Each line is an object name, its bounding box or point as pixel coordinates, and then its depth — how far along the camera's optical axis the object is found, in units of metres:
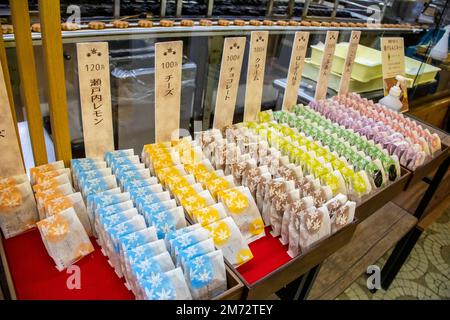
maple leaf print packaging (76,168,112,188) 1.09
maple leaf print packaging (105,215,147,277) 0.94
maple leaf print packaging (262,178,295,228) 1.16
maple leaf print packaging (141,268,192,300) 0.82
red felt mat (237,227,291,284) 1.06
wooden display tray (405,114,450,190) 1.57
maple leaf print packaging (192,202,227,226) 1.04
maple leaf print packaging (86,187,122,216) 1.01
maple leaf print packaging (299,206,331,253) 1.07
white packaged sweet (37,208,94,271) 0.94
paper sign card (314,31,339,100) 1.71
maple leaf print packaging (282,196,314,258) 1.10
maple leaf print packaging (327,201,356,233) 1.13
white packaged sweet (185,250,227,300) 0.87
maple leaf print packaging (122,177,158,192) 1.10
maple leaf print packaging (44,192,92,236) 0.98
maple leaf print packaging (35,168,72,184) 1.07
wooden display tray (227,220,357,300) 0.92
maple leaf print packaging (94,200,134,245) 0.98
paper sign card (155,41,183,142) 1.17
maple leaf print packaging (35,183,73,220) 0.99
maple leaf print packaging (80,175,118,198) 1.06
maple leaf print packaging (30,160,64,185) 1.08
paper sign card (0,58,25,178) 0.96
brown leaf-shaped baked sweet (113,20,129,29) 1.91
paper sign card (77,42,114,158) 1.03
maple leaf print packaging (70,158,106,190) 1.12
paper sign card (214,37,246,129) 1.36
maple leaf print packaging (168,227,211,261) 0.93
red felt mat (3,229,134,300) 0.93
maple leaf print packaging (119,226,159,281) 0.90
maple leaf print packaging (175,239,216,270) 0.90
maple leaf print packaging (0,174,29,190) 1.02
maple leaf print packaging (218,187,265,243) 1.09
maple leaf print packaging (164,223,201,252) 0.95
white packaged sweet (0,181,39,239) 0.99
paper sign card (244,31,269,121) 1.41
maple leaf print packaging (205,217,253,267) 0.99
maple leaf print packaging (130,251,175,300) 0.85
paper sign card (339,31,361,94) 1.82
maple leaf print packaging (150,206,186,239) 1.00
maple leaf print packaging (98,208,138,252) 0.96
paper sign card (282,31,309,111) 1.55
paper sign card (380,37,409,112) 2.06
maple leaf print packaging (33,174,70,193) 1.03
